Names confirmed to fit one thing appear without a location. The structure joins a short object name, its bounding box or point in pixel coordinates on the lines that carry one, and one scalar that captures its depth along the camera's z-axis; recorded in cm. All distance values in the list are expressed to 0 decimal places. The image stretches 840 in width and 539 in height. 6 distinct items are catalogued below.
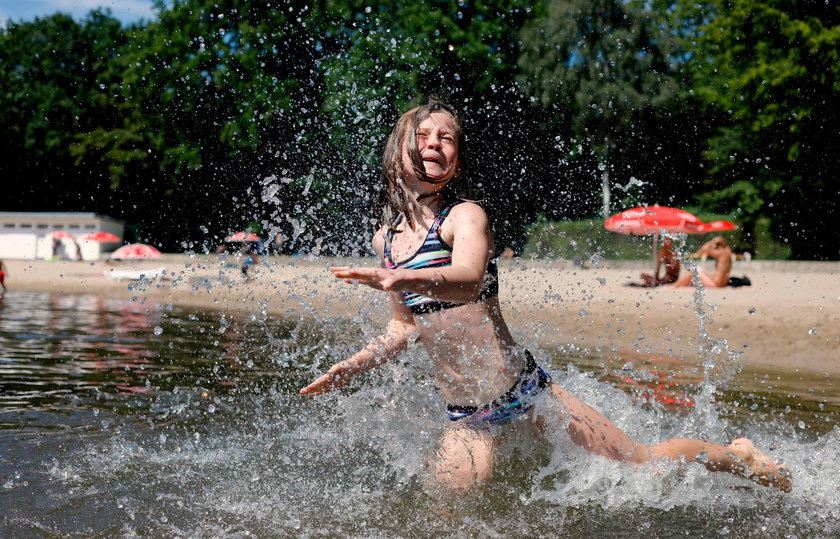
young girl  396
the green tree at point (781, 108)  3169
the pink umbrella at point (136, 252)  3291
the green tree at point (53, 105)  5284
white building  4775
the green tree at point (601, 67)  3722
